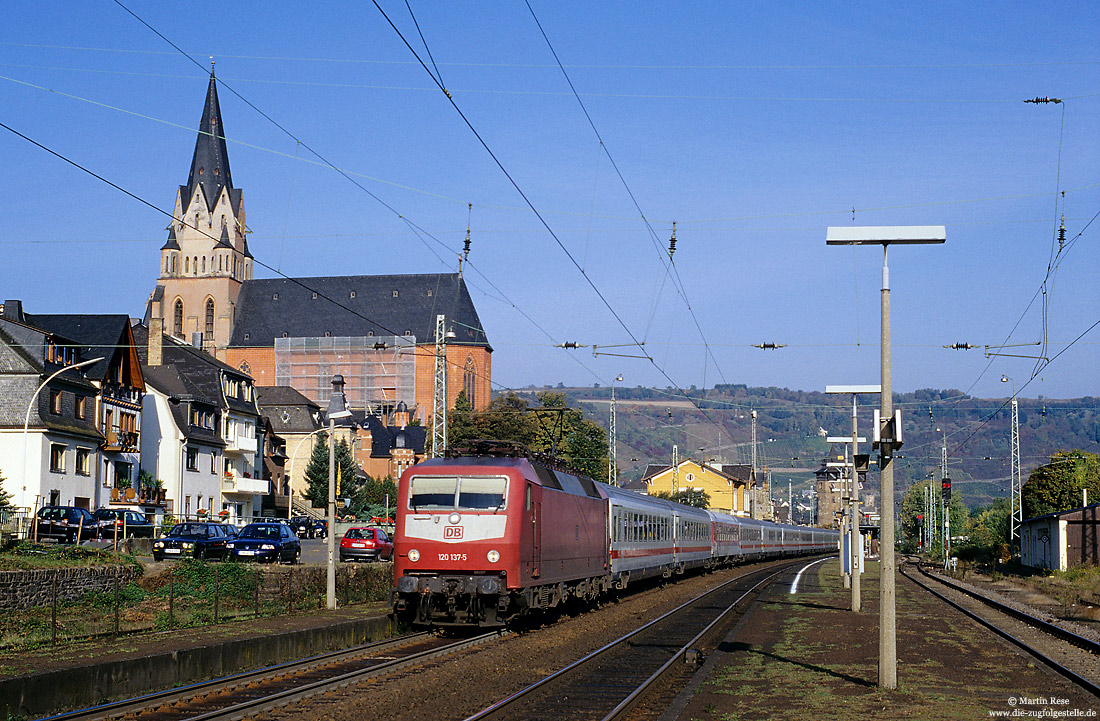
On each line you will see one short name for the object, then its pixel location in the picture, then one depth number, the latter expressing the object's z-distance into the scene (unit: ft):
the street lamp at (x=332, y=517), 81.56
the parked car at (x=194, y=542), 130.00
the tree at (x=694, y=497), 398.38
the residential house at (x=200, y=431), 219.61
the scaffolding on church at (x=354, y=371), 476.13
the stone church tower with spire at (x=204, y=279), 488.85
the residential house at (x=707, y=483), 506.07
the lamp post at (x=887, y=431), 48.37
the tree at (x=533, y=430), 331.36
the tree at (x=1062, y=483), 232.53
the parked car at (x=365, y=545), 147.64
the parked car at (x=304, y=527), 224.94
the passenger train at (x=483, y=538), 69.72
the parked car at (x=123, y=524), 147.02
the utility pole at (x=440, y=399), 149.07
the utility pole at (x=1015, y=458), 193.67
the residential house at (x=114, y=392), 189.16
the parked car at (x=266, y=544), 134.41
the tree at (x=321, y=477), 287.07
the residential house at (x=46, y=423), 166.71
